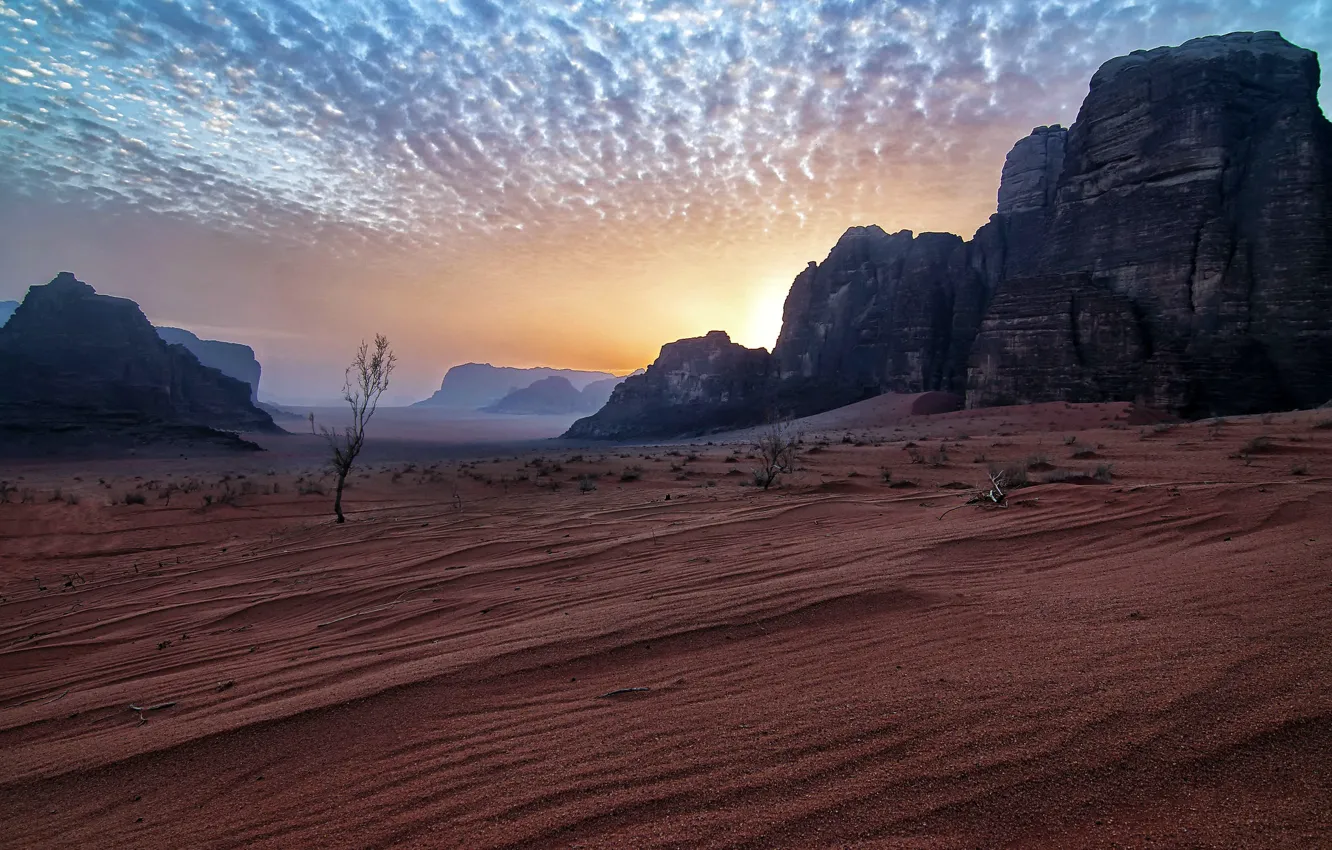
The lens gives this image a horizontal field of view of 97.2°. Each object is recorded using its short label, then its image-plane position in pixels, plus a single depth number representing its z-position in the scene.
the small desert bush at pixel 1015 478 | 7.34
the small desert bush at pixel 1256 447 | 9.88
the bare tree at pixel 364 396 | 11.42
